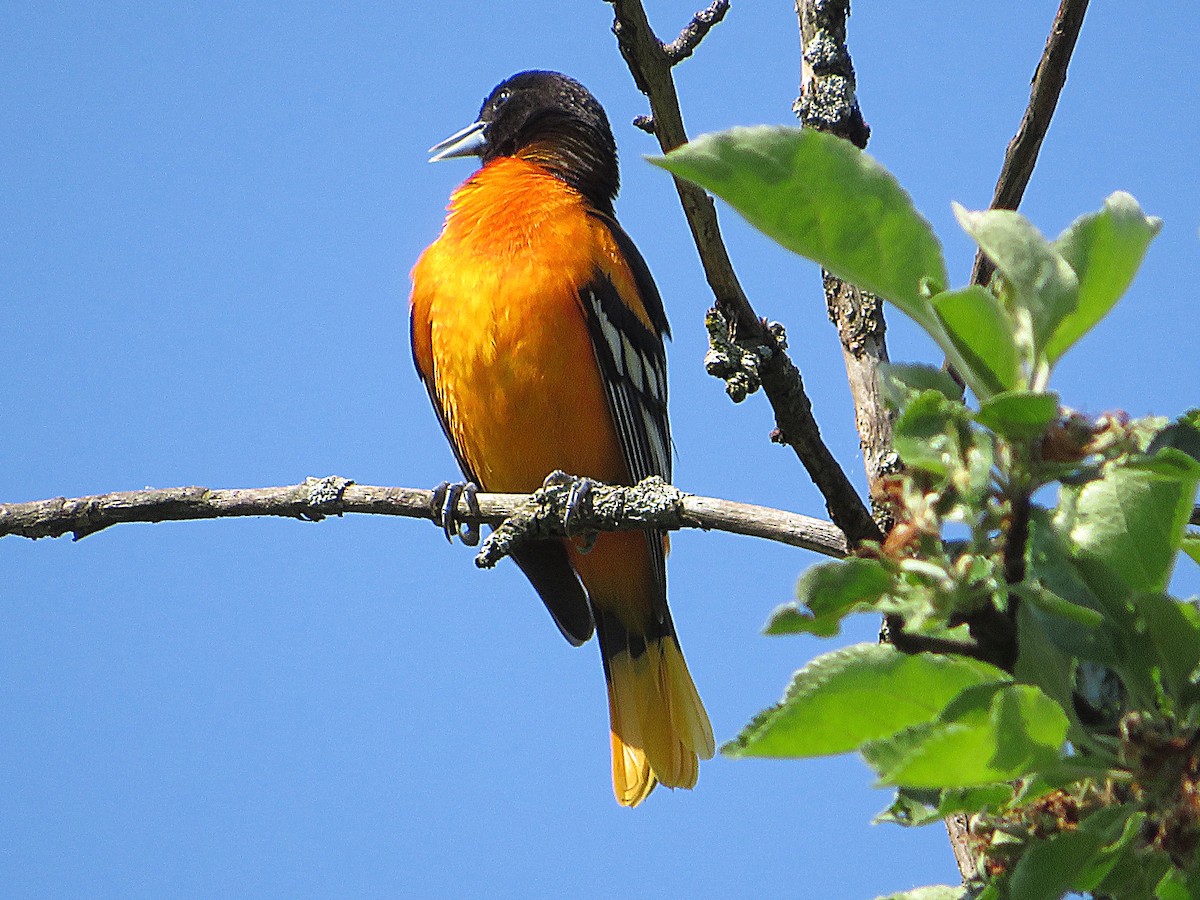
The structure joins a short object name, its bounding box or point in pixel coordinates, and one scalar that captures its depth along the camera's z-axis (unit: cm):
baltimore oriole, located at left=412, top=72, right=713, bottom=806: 543
